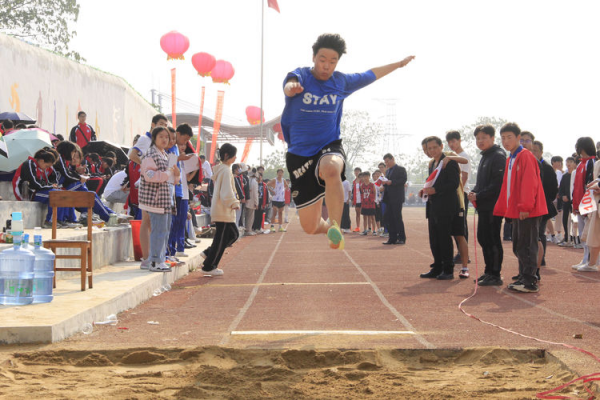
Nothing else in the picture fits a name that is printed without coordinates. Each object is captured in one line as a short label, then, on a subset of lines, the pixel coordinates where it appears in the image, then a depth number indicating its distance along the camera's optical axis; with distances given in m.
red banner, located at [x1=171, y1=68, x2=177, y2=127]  28.63
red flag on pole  23.72
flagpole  34.19
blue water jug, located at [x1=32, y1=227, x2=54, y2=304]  5.46
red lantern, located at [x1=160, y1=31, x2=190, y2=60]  22.72
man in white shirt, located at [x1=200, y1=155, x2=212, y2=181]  13.93
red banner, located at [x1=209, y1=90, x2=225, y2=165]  34.12
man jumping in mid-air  5.61
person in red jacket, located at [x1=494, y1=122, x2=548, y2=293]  6.91
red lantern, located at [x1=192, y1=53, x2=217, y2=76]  26.27
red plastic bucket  9.04
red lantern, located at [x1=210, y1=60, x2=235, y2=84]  27.56
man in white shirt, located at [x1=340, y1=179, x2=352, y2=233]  21.31
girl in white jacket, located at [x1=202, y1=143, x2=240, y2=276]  8.84
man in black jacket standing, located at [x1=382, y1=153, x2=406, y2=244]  15.21
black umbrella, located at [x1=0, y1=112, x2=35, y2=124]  13.32
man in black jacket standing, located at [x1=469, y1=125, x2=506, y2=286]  7.70
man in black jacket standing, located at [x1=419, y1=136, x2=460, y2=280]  8.23
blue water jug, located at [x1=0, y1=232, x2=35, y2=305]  5.27
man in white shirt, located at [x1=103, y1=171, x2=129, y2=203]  11.06
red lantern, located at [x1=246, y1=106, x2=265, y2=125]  41.12
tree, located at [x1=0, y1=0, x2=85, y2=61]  32.53
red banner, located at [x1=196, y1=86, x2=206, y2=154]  34.53
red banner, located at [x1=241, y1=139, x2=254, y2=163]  51.16
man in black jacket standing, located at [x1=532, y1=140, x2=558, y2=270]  9.80
